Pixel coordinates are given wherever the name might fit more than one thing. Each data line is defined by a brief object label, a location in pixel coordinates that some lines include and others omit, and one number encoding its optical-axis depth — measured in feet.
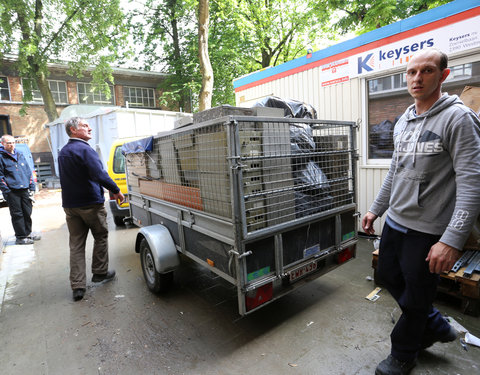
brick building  54.24
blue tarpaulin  12.66
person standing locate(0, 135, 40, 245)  18.60
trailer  8.02
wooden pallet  9.38
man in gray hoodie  5.49
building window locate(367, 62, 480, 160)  15.85
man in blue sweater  12.15
